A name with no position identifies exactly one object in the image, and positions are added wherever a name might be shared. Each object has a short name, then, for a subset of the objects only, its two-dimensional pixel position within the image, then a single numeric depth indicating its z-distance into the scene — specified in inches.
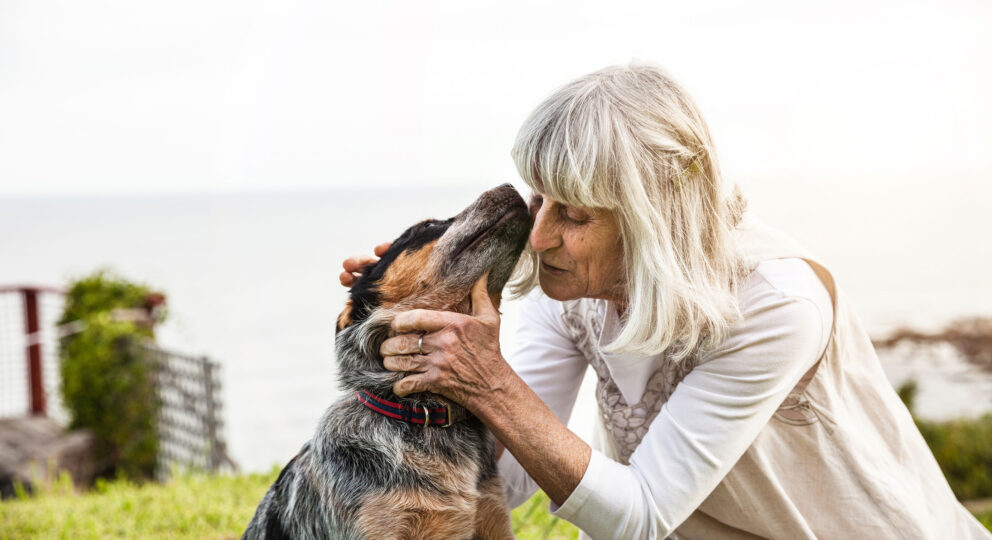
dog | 84.5
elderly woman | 81.8
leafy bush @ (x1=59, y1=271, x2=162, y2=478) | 358.9
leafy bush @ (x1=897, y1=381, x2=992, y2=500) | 249.9
